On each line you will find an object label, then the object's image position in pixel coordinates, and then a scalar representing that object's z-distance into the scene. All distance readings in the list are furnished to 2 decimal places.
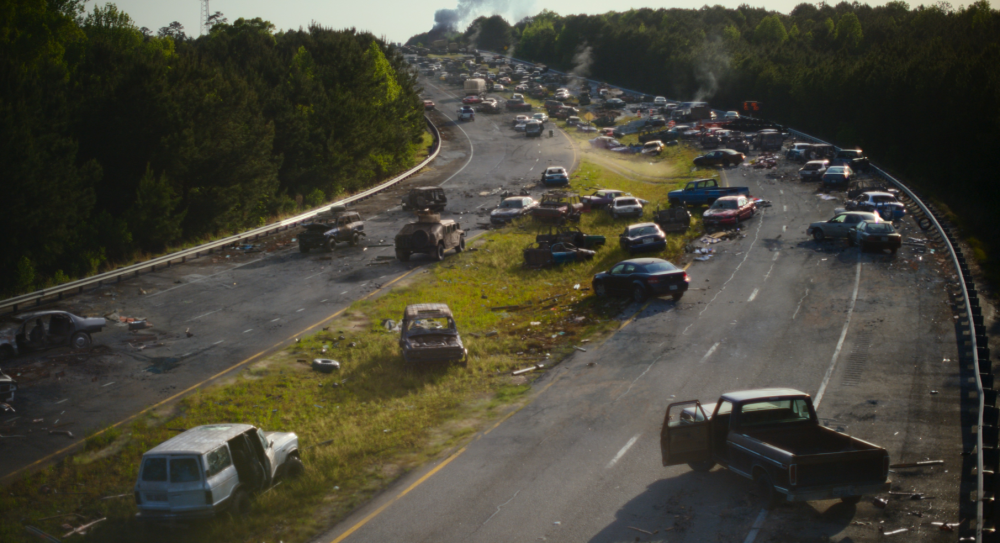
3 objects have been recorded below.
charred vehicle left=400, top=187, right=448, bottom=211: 48.53
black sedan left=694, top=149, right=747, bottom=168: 61.69
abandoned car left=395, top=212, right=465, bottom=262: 35.50
